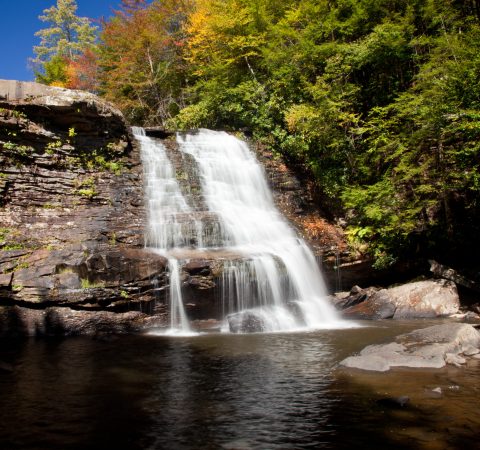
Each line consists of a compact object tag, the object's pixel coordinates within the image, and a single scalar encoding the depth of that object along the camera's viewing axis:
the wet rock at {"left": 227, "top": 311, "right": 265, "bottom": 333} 10.76
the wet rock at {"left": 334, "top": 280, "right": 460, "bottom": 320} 12.07
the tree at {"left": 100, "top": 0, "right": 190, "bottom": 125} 24.77
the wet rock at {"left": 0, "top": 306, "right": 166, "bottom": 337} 10.50
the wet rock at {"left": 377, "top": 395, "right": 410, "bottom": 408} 5.31
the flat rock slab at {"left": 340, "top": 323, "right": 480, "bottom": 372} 7.00
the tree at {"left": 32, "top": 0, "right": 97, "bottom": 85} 39.81
